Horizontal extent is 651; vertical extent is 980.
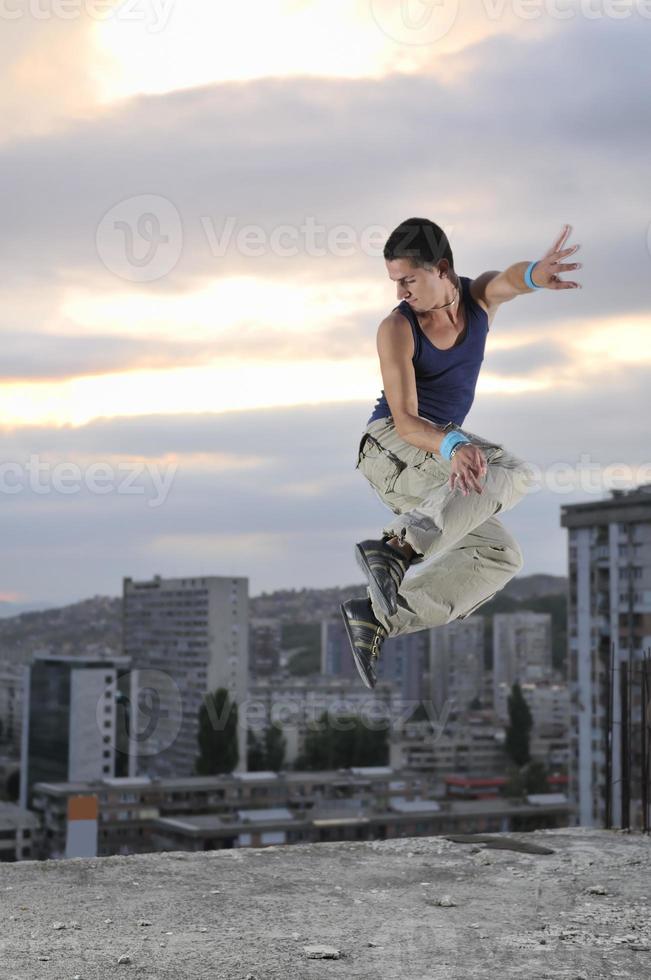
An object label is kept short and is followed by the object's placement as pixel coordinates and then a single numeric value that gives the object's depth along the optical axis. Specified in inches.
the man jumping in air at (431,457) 224.5
